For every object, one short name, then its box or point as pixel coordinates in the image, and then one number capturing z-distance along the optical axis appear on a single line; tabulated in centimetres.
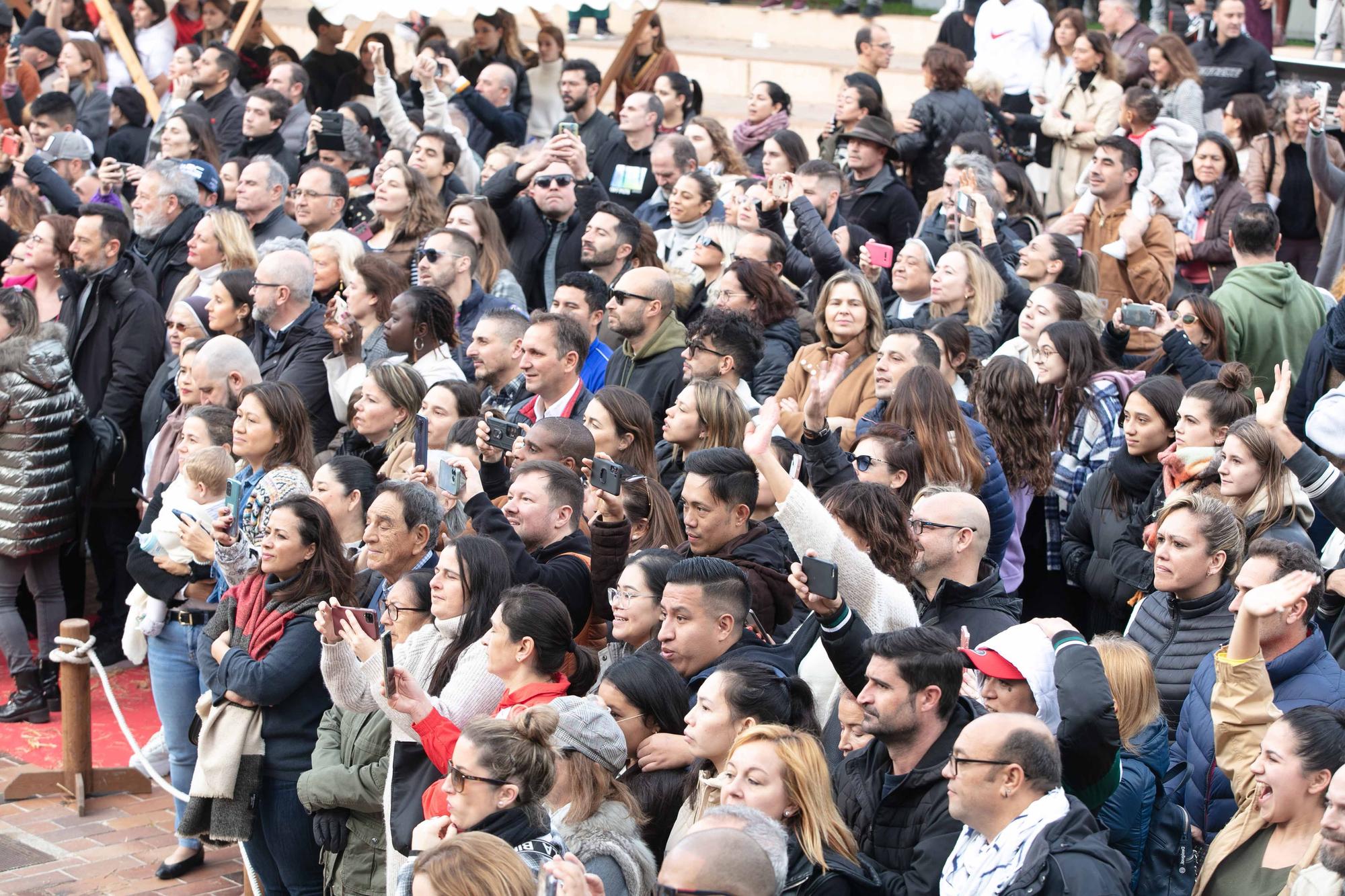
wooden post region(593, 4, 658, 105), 2698
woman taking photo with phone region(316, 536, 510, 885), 963
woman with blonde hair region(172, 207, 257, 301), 1750
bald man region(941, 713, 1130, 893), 729
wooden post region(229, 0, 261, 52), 2681
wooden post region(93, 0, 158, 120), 2624
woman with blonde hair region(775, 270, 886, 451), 1440
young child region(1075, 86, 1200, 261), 1866
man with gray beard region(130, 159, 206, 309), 1884
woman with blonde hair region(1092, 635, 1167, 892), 849
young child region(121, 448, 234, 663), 1278
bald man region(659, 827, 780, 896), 695
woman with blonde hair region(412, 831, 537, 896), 696
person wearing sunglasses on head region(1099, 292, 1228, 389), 1385
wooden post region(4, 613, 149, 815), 1361
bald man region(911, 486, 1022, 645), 1025
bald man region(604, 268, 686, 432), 1466
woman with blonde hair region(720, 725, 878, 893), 787
